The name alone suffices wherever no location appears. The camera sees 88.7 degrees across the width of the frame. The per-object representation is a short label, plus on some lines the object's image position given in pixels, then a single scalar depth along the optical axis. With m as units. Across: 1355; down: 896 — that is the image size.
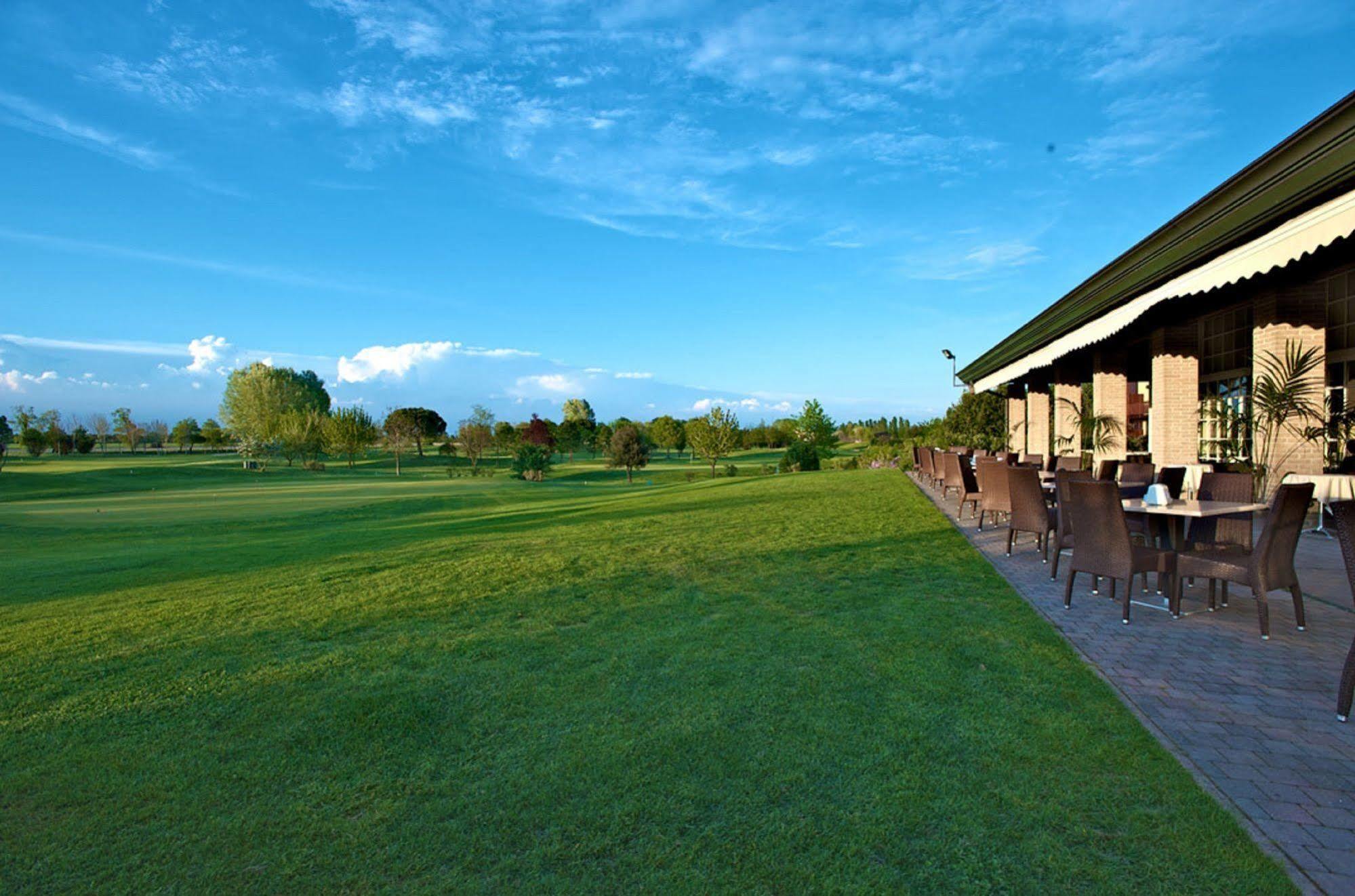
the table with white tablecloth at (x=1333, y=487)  8.14
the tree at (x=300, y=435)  42.97
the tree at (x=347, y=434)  44.53
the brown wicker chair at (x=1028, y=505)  7.00
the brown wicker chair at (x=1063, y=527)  6.26
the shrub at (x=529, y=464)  33.91
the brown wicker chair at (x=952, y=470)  10.09
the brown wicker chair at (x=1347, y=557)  3.29
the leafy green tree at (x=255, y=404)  49.91
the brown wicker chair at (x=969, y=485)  9.82
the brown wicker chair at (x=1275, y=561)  4.46
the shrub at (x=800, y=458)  26.36
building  5.03
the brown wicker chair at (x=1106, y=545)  5.02
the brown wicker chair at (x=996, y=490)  8.16
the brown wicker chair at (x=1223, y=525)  5.64
